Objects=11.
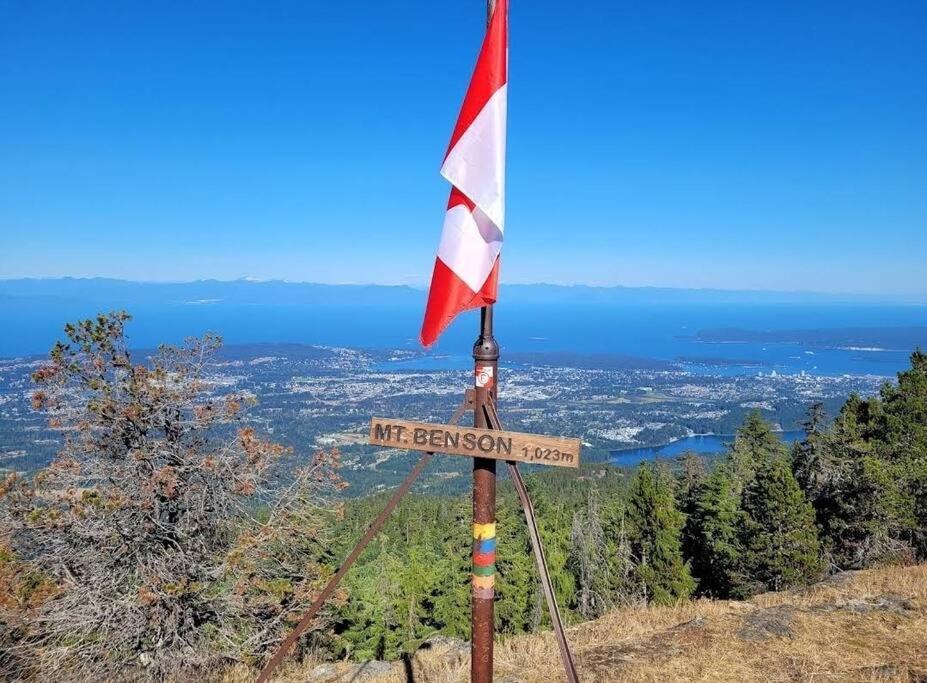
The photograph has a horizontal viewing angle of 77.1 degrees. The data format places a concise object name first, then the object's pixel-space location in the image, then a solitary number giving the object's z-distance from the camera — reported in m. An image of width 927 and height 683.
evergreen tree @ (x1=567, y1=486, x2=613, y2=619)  28.44
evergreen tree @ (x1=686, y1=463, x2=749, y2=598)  23.48
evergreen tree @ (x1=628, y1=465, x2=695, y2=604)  25.98
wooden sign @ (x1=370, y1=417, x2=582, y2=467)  3.71
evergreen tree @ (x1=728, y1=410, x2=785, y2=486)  32.53
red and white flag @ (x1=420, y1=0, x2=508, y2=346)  3.73
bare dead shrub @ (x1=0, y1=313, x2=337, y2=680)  8.30
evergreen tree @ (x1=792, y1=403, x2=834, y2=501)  23.26
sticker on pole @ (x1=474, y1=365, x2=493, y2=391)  3.92
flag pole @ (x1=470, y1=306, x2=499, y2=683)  3.89
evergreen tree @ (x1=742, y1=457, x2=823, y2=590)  20.88
